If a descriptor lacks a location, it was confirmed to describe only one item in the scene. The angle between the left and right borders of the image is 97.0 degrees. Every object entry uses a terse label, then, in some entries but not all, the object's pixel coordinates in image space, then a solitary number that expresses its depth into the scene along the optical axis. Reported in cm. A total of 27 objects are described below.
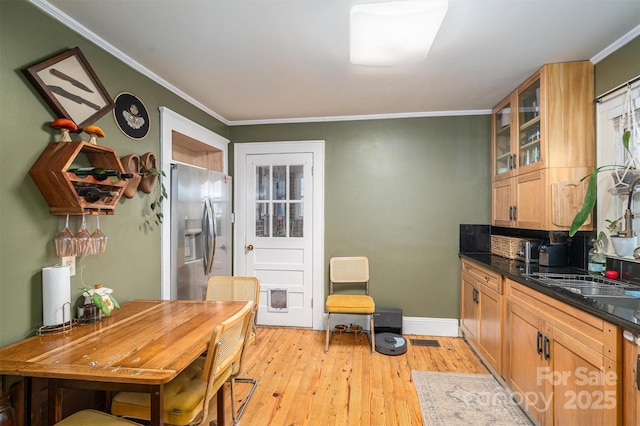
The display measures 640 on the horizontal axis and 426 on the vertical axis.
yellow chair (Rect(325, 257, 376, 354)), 305
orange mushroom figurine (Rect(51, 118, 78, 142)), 150
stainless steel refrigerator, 248
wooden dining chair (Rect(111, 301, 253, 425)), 126
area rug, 187
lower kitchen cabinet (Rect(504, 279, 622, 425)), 122
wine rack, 143
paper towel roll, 145
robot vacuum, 275
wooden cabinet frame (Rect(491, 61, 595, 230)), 209
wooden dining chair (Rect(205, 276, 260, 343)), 224
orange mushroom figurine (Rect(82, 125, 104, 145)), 163
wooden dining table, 110
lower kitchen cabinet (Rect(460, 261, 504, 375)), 221
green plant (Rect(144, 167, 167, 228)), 225
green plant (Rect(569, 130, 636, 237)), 179
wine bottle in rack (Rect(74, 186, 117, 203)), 151
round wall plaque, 198
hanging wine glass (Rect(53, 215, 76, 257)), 154
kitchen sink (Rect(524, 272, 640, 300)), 167
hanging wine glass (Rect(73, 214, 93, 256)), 159
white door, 339
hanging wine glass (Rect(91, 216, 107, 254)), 167
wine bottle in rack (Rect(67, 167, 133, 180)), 150
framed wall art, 149
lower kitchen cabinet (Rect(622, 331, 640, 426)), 111
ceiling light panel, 151
